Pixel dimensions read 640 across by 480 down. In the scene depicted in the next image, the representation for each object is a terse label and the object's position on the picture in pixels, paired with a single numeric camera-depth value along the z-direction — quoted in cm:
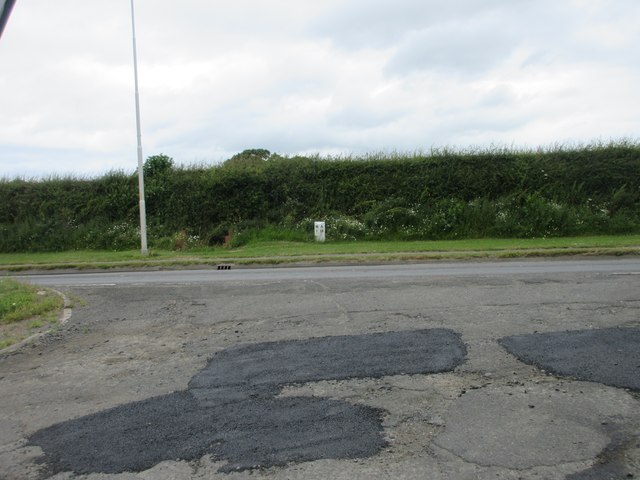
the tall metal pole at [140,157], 2139
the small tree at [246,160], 2875
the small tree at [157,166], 2894
